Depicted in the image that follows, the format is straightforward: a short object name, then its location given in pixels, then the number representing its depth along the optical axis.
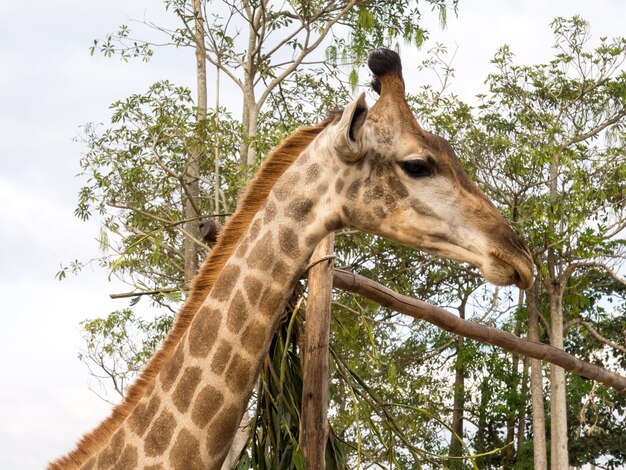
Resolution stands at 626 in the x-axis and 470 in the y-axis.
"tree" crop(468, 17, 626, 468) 18.02
